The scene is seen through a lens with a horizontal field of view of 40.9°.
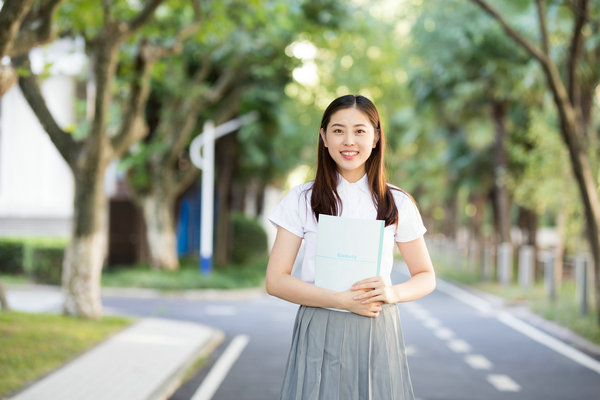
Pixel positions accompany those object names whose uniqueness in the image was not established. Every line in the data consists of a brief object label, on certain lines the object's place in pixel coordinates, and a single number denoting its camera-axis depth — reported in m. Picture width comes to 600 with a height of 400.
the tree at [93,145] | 11.84
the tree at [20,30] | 6.70
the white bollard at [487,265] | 23.28
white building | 26.05
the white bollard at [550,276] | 16.61
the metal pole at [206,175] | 22.83
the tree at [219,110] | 19.36
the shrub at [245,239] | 33.97
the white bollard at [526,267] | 18.98
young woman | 3.10
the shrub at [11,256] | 21.73
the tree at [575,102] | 11.32
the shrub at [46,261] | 20.70
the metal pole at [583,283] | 13.77
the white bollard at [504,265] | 21.14
